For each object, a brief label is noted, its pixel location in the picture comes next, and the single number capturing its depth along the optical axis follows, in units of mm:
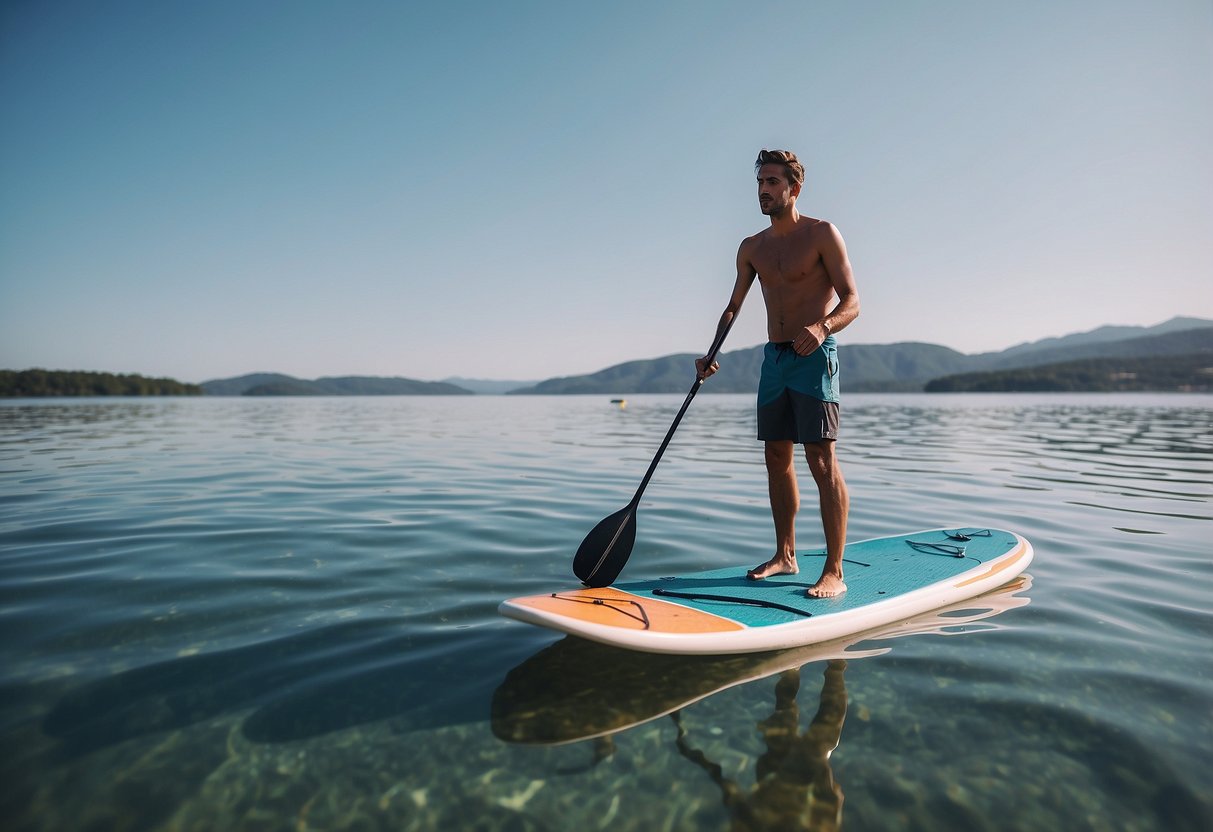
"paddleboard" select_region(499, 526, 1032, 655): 3523
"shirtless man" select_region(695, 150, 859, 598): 4570
